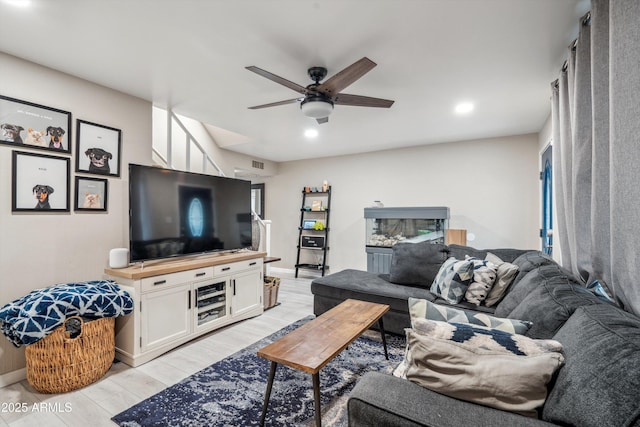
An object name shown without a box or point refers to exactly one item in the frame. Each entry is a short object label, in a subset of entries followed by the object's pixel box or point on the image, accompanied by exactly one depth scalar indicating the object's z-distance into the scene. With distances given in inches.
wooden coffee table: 59.8
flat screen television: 106.0
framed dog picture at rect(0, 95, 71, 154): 86.3
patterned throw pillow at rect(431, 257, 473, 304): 101.9
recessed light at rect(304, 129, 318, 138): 163.0
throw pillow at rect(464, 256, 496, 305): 98.1
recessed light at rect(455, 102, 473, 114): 123.9
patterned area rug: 70.5
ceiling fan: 82.6
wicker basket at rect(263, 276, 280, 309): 152.2
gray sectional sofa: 31.7
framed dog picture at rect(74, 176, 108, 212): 101.6
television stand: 97.1
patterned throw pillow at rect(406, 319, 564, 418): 38.4
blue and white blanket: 75.5
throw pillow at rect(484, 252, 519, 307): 95.1
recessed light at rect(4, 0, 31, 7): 65.6
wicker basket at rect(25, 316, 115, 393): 79.7
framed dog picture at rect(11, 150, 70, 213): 88.2
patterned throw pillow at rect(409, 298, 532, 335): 51.6
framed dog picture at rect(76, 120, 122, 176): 101.8
